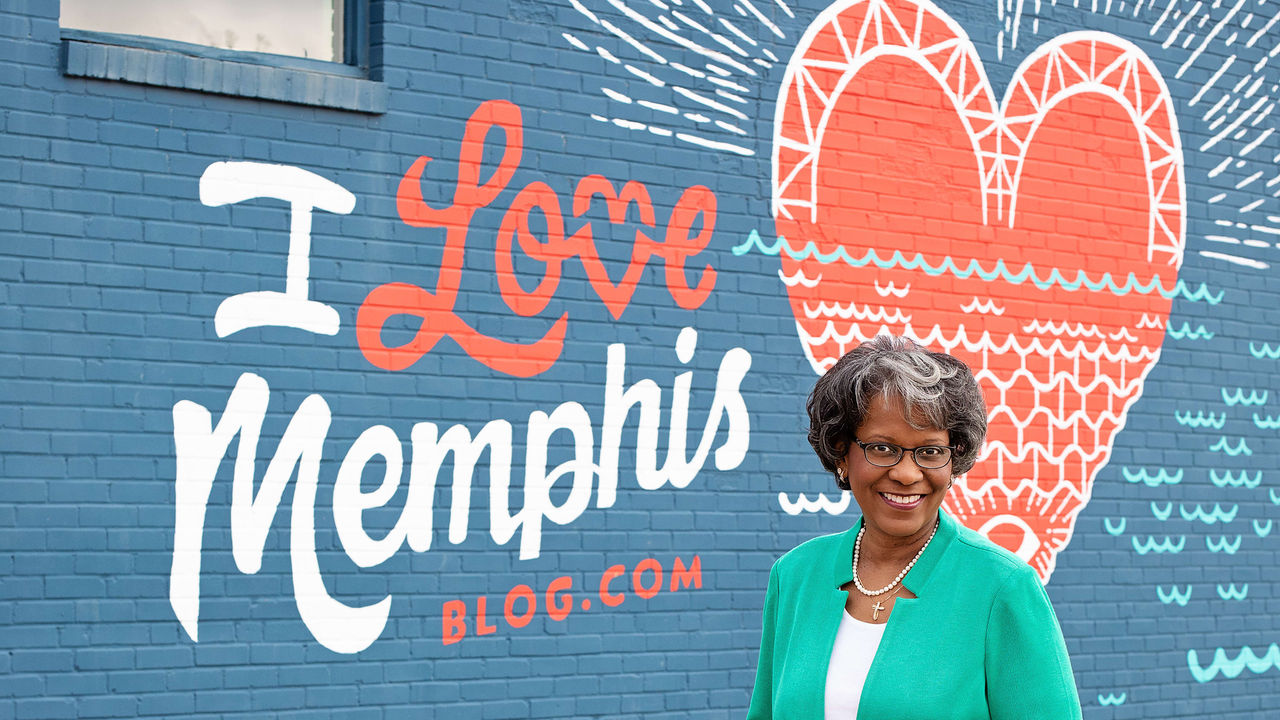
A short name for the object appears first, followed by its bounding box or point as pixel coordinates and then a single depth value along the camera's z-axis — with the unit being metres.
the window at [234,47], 5.52
